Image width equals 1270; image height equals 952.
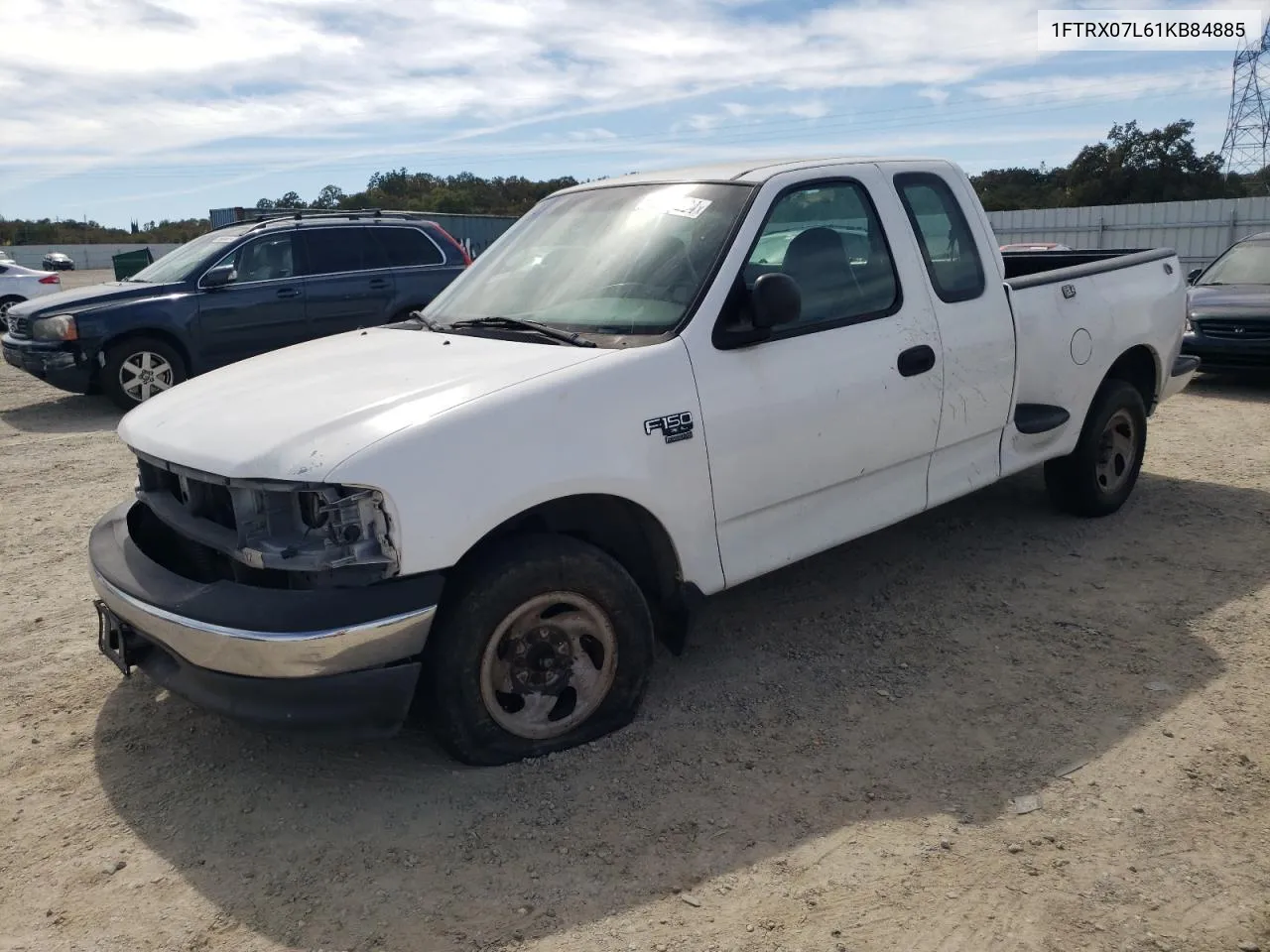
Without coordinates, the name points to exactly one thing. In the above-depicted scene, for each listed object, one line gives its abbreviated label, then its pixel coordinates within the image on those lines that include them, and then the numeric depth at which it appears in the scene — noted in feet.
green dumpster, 96.58
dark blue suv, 33.30
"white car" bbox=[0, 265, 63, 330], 60.90
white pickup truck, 10.18
